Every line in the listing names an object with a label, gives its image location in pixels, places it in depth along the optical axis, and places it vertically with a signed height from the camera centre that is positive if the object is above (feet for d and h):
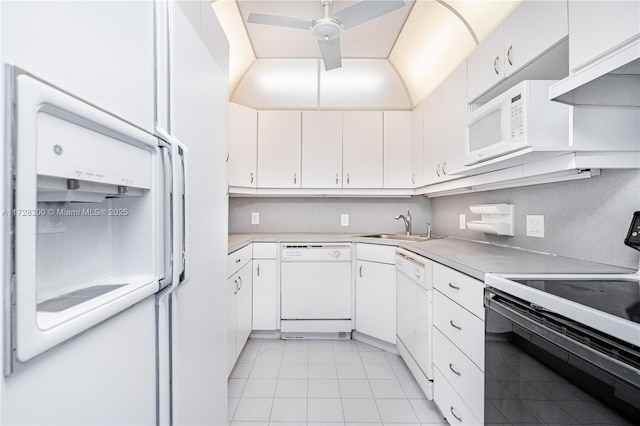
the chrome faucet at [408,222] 9.91 -0.26
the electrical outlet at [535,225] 5.36 -0.20
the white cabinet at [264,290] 8.50 -2.18
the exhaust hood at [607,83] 2.80 +1.43
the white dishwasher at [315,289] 8.54 -2.18
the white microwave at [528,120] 3.83 +1.28
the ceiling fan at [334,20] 5.77 +4.07
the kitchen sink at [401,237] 9.32 -0.72
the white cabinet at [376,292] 7.84 -2.13
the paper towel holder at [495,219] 6.13 -0.11
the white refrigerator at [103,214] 1.22 +0.00
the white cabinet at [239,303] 6.22 -2.13
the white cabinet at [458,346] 4.00 -2.02
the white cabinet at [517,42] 3.83 +2.61
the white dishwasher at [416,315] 5.60 -2.14
